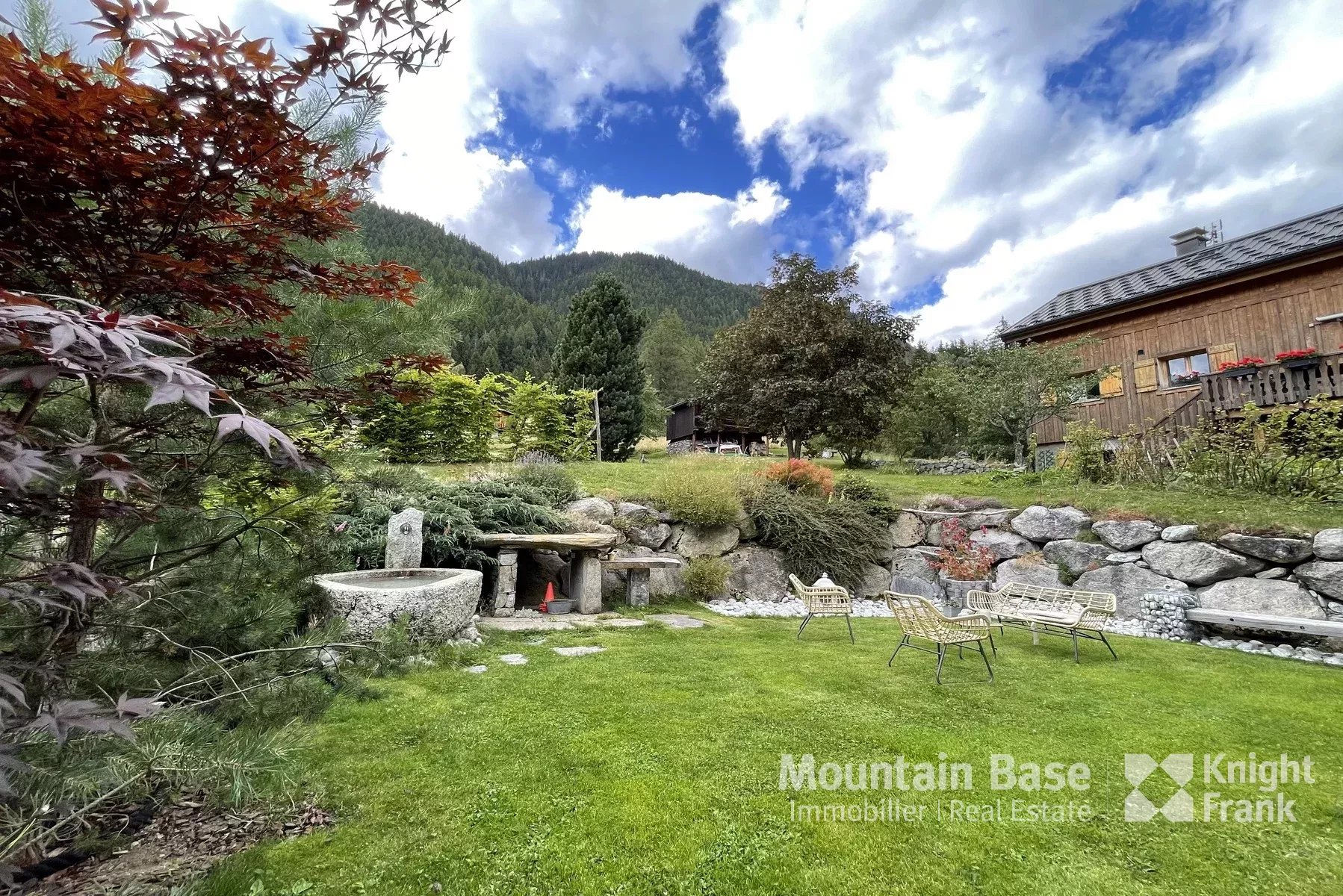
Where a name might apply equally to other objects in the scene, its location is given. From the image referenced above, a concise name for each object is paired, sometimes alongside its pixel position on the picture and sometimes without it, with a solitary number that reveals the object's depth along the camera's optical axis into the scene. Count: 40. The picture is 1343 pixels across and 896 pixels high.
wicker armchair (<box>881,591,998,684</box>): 4.17
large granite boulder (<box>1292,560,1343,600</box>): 5.78
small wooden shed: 28.05
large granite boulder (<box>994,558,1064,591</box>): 7.44
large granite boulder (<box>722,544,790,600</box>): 8.16
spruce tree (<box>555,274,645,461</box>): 17.58
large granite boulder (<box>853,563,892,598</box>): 8.48
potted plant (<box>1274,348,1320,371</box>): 8.85
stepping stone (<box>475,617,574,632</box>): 5.60
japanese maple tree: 1.31
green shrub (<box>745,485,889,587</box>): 8.34
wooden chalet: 9.74
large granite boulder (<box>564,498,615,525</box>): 7.91
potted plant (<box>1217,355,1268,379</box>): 9.45
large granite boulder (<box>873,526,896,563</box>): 8.71
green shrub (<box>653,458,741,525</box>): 8.03
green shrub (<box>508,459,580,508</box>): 8.02
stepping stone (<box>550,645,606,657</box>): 4.77
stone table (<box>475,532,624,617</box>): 6.27
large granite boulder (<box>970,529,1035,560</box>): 8.13
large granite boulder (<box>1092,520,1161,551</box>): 7.03
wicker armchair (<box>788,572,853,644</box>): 5.66
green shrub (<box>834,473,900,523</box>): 9.05
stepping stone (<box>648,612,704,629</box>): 6.12
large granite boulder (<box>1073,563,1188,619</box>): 6.71
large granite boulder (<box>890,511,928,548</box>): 8.97
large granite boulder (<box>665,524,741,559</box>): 8.15
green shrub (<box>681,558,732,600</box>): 7.75
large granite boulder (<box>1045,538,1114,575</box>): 7.36
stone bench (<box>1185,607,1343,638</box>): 5.01
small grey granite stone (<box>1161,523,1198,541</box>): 6.70
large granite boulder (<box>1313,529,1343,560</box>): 5.86
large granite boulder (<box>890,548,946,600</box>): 7.59
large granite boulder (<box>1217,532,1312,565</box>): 6.01
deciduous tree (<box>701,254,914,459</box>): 15.63
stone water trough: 4.43
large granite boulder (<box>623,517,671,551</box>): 8.01
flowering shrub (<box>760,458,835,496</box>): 9.30
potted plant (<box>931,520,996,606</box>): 7.16
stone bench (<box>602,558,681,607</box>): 6.85
